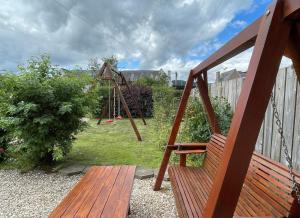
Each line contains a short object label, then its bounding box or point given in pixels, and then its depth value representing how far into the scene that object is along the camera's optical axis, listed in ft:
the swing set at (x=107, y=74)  18.29
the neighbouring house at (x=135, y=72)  85.93
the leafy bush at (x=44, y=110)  9.98
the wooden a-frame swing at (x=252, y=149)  2.27
